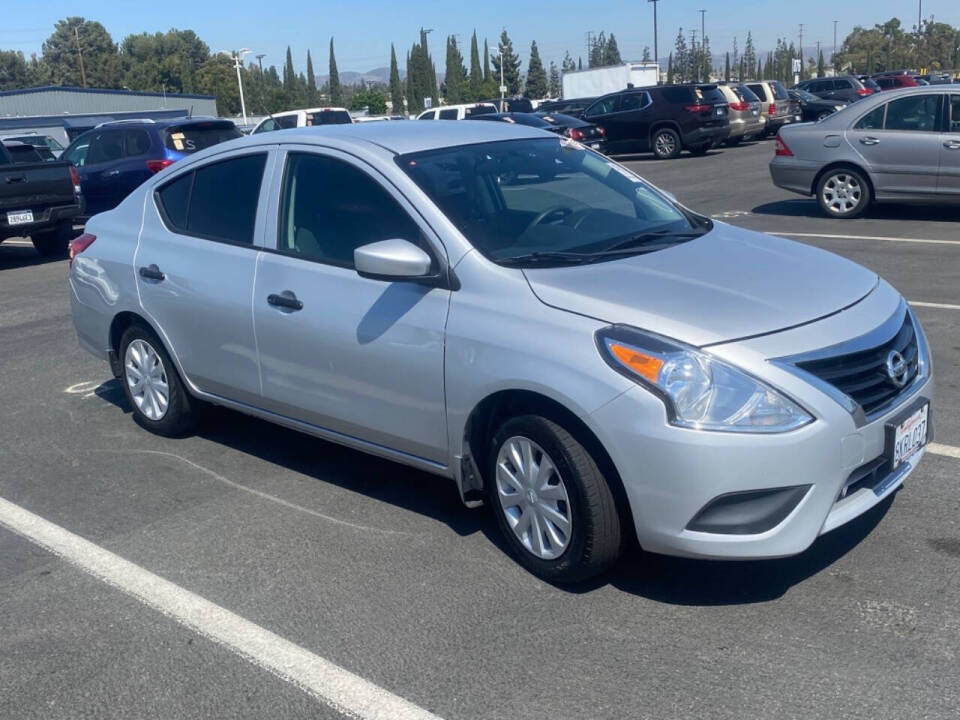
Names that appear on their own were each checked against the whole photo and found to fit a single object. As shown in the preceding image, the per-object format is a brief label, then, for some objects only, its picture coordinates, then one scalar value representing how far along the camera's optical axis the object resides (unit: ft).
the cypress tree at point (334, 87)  328.29
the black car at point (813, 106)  109.60
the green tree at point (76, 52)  344.47
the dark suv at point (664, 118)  85.25
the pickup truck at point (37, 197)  44.98
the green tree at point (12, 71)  367.58
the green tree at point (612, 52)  444.14
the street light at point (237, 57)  169.16
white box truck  161.27
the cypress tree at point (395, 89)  322.75
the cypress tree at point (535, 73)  392.68
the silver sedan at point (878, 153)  40.57
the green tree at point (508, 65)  334.85
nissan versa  11.89
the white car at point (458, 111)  100.94
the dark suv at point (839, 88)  112.78
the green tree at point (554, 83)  375.90
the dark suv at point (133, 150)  53.47
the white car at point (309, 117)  80.12
